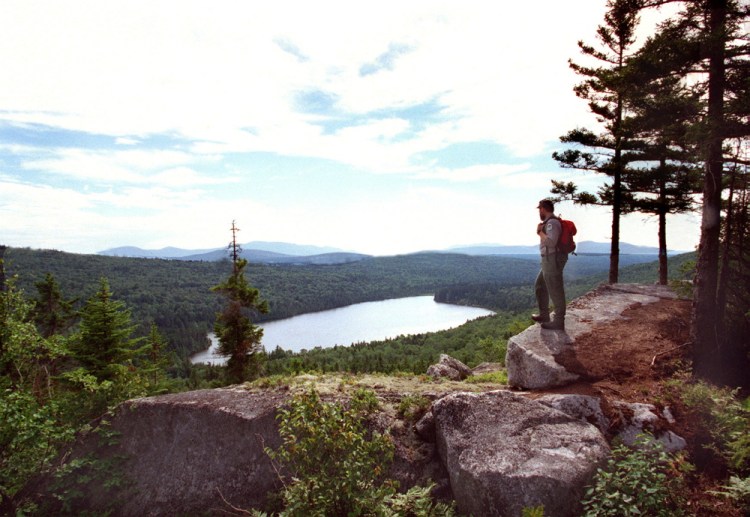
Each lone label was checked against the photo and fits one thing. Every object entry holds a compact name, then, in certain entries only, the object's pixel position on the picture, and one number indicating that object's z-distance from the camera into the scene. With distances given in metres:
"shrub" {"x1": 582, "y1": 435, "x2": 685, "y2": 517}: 4.47
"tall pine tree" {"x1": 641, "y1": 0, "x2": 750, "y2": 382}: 7.47
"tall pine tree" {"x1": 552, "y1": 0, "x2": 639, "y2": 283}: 16.62
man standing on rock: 8.59
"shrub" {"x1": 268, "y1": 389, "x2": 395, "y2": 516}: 4.81
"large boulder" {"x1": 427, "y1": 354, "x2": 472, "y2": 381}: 13.37
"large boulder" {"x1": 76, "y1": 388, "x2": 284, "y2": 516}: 7.48
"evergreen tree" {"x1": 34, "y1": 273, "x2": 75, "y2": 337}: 29.98
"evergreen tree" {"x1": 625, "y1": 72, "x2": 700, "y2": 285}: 8.52
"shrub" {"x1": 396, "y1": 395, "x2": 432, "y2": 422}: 7.68
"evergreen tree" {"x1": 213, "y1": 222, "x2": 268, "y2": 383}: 26.19
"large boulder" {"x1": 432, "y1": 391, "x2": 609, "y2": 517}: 5.19
